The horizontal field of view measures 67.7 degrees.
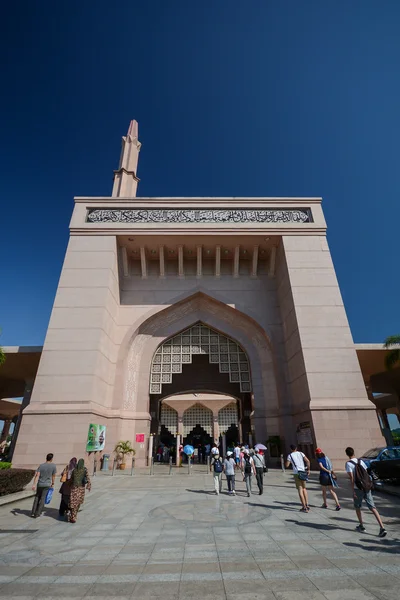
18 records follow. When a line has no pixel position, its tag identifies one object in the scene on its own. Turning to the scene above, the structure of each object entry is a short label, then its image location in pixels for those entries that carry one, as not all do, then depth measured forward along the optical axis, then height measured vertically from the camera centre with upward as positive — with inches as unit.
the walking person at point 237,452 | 451.6 +3.4
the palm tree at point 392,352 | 564.7 +170.9
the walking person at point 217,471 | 310.6 -14.6
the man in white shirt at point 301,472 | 243.8 -13.3
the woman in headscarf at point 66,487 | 241.8 -21.5
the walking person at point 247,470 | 311.6 -14.1
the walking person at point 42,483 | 243.3 -18.7
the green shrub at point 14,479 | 288.7 -19.4
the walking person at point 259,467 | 312.5 -11.9
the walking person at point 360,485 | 192.5 -18.3
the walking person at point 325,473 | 250.8 -14.5
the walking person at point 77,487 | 229.3 -21.5
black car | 335.9 -10.1
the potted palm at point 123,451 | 514.9 +8.6
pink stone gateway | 456.4 +232.5
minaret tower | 784.9 +709.4
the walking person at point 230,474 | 317.4 -17.9
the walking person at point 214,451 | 342.6 +4.4
